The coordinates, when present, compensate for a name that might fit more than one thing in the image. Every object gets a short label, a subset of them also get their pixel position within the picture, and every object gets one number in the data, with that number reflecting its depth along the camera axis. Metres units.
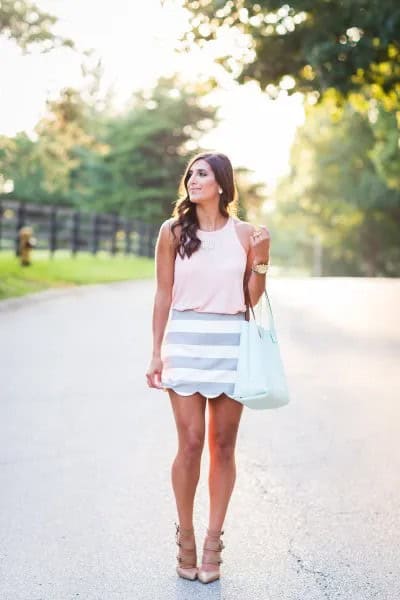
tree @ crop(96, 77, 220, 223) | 55.41
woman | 4.21
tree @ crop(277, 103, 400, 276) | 56.25
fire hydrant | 24.58
